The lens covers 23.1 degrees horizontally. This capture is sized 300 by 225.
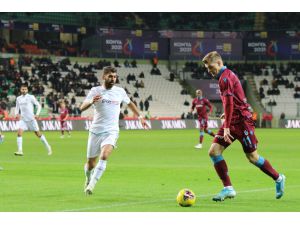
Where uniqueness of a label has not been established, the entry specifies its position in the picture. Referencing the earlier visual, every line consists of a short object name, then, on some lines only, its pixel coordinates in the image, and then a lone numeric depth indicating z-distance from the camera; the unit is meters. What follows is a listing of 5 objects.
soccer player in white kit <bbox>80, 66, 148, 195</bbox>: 14.11
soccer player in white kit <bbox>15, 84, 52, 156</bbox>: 26.75
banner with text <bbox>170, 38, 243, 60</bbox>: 76.69
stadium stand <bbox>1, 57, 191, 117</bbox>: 60.41
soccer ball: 11.99
